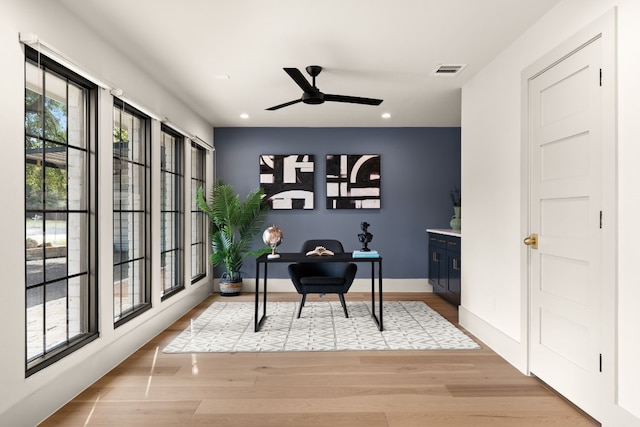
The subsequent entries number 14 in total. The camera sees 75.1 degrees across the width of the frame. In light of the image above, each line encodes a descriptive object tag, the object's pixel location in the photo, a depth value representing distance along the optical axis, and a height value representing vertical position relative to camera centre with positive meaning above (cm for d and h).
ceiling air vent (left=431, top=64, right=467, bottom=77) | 370 +128
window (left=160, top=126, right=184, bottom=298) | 452 -1
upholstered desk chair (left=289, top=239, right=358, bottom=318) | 429 -71
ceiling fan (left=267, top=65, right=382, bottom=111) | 358 +99
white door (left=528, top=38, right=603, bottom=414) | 226 -9
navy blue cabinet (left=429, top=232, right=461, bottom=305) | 486 -71
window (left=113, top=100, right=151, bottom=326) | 347 -3
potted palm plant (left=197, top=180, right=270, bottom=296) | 563 -22
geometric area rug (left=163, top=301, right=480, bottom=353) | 358 -118
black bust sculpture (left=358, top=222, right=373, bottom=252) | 440 -29
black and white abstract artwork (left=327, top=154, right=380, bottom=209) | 620 +46
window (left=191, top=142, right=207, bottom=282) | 552 -15
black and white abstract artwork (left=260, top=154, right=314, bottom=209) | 621 +46
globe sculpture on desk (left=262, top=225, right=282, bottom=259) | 423 -29
